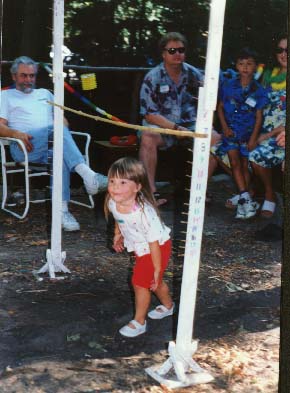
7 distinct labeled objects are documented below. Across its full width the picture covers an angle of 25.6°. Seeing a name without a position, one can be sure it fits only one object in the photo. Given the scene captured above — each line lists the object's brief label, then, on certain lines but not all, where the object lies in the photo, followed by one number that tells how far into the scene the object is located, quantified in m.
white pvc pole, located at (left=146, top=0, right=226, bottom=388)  2.45
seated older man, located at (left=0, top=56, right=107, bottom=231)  5.13
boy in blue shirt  5.54
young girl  3.04
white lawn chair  5.20
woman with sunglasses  5.50
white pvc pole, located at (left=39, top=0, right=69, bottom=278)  3.60
